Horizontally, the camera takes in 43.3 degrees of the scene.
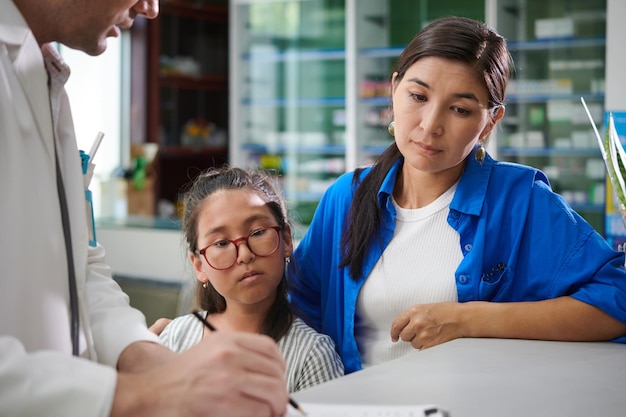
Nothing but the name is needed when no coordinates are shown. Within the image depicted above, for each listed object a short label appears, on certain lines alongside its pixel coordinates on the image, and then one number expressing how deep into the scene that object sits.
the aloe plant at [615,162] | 1.63
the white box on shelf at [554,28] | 5.48
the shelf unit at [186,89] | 6.98
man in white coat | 0.85
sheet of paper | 1.00
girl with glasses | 1.62
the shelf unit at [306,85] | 6.11
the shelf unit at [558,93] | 5.45
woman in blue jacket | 1.53
